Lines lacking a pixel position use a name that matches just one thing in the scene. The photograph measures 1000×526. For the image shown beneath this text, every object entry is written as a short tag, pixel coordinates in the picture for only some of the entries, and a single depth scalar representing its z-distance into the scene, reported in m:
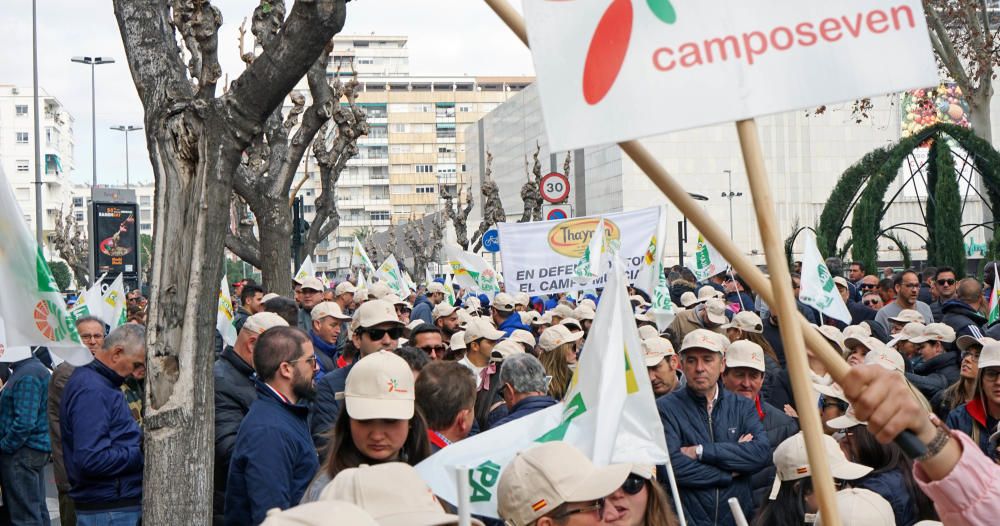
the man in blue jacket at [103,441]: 6.52
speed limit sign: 19.95
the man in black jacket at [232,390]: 6.78
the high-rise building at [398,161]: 149.88
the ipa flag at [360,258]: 21.37
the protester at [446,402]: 5.49
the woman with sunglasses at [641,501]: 3.97
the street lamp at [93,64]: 59.62
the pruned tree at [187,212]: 5.93
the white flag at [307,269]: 18.93
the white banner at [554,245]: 13.99
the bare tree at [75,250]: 57.18
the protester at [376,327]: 7.81
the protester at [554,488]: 3.41
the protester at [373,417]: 4.65
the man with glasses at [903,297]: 12.05
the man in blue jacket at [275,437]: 5.11
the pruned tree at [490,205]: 37.97
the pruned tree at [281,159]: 14.90
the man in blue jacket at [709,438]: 6.22
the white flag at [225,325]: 12.68
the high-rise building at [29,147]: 131.88
